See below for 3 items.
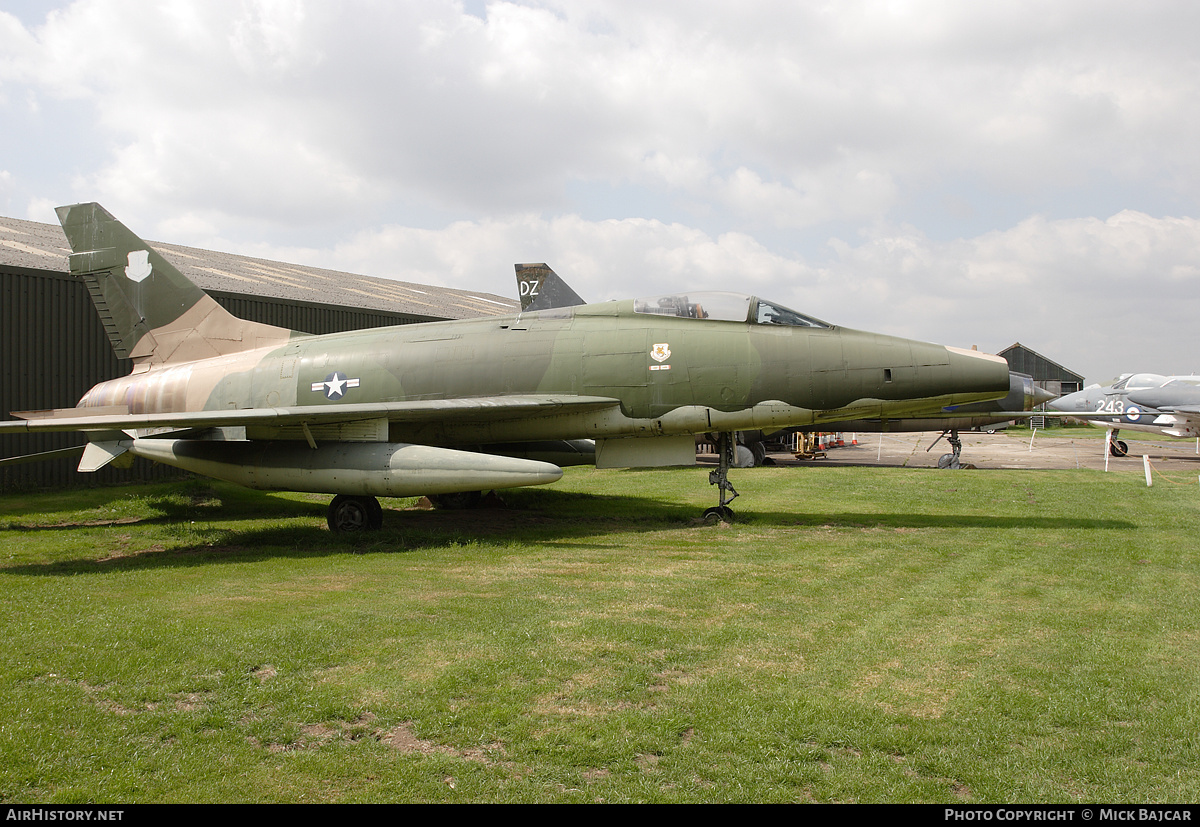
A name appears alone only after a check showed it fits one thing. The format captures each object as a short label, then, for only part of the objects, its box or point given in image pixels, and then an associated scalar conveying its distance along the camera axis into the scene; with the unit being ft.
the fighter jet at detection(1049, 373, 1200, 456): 96.99
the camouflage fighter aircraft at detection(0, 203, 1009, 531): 33.53
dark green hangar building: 49.34
